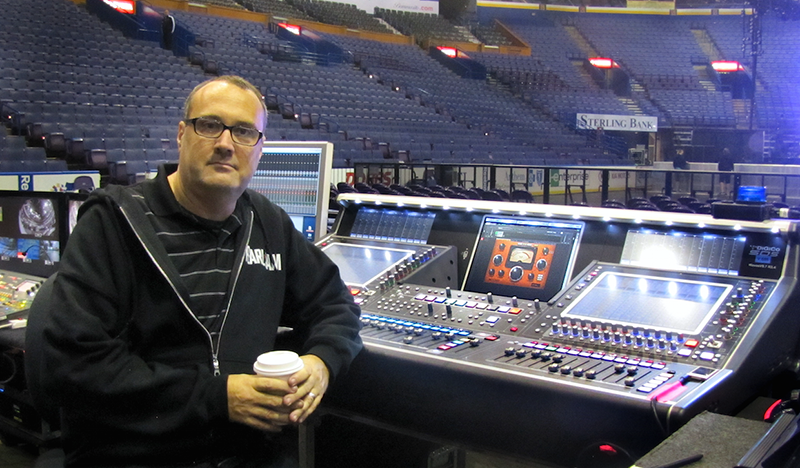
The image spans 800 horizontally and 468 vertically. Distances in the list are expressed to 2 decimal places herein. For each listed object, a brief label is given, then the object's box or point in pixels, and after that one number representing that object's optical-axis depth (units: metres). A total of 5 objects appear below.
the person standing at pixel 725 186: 7.71
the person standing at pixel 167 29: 14.28
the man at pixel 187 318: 1.36
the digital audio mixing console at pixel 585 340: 1.57
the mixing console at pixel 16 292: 2.65
